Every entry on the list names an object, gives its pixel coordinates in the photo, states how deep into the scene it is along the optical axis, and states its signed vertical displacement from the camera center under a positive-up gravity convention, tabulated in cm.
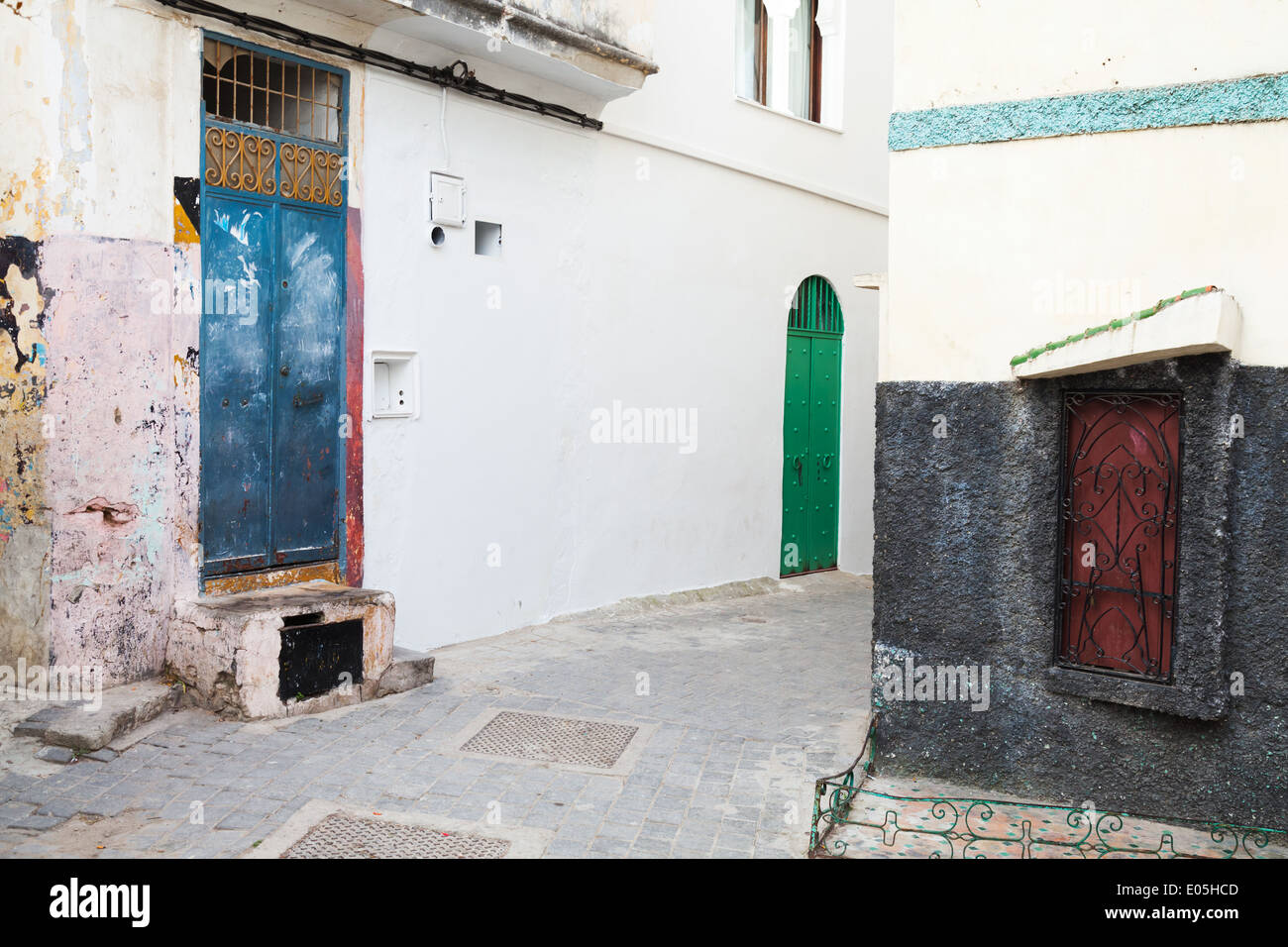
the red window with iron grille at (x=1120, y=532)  492 -49
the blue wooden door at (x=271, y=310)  643 +63
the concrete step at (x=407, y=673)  661 -159
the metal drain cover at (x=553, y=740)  570 -176
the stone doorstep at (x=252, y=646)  584 -128
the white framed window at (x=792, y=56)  1118 +387
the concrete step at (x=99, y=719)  529 -154
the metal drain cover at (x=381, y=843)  439 -176
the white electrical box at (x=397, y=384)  753 +21
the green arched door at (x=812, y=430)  1177 -11
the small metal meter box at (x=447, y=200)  764 +152
